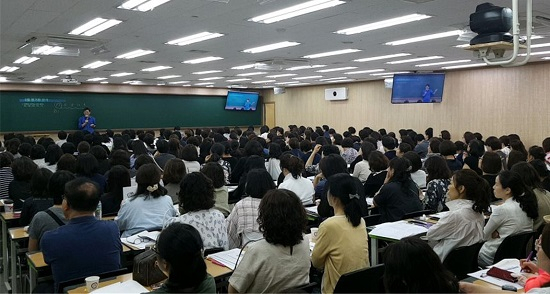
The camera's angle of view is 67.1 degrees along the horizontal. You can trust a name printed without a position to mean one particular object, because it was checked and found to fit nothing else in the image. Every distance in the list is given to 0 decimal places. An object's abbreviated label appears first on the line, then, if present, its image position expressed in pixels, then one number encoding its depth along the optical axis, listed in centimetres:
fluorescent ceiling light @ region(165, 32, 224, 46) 721
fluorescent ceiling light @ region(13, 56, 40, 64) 974
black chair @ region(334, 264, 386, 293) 252
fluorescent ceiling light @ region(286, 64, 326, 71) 1166
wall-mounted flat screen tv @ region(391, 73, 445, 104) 1325
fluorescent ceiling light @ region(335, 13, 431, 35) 590
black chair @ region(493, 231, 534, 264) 332
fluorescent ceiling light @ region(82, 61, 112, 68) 1074
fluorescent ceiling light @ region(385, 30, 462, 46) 714
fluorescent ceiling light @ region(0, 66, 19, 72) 1147
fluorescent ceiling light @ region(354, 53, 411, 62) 973
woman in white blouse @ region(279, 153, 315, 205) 529
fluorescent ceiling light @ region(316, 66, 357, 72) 1225
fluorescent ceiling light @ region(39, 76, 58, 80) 1447
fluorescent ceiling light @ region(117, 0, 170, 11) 504
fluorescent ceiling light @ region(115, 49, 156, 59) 907
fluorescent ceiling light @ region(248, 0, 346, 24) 515
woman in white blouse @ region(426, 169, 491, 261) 339
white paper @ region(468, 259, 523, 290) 267
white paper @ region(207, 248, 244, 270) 304
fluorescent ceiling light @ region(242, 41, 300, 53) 814
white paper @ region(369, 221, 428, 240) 372
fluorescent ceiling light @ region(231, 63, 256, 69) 1167
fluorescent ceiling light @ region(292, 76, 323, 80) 1580
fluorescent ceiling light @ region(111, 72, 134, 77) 1359
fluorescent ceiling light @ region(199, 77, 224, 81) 1559
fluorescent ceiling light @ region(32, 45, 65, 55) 777
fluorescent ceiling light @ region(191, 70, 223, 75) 1307
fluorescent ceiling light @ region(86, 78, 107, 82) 1570
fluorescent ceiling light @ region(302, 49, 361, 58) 906
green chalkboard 1627
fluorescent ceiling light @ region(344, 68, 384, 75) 1319
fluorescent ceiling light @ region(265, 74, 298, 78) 1447
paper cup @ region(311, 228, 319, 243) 350
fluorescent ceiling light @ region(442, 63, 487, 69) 1227
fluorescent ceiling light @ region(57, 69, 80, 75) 1253
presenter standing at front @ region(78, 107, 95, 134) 1683
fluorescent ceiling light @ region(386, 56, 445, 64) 1038
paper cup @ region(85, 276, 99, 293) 257
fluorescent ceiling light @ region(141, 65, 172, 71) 1187
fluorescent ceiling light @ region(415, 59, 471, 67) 1102
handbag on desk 267
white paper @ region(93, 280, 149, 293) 251
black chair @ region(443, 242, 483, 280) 320
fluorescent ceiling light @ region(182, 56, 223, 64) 1009
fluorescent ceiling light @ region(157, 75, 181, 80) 1462
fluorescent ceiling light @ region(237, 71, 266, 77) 1358
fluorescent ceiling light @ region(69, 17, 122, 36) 612
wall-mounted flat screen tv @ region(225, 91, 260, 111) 2064
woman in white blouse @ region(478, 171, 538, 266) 364
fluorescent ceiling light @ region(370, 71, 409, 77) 1384
